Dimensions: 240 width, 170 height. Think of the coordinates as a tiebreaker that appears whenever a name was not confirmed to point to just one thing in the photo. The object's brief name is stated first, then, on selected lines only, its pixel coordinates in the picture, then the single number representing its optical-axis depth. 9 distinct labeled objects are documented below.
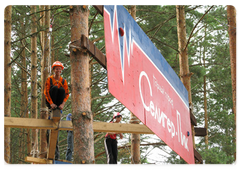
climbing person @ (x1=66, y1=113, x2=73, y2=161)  12.64
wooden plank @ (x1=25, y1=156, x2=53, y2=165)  10.91
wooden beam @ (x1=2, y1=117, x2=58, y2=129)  8.79
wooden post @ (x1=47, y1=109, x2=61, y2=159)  9.42
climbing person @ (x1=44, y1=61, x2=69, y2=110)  9.91
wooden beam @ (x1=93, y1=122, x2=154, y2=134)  9.74
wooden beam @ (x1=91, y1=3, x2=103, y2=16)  7.10
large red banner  6.08
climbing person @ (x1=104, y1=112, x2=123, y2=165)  13.01
